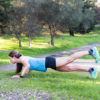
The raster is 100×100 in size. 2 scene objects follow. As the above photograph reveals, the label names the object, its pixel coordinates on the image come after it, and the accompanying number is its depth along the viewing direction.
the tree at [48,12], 22.80
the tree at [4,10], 16.55
